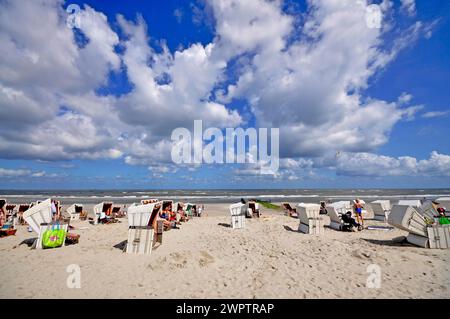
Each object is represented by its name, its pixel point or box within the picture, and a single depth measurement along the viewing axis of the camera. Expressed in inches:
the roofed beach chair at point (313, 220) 463.5
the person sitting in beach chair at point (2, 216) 492.7
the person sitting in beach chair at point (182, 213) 649.0
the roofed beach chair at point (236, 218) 554.1
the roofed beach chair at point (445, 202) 579.2
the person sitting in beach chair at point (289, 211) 791.7
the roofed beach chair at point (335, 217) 502.8
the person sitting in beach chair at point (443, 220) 365.4
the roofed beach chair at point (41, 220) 350.6
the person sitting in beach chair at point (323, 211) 810.8
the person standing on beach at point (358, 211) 523.8
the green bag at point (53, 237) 345.8
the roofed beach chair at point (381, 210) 653.9
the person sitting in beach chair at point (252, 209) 731.4
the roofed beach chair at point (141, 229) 323.3
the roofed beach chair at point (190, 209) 764.1
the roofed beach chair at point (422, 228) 333.1
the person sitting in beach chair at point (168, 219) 506.5
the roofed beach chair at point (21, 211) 602.5
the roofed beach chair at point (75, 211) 688.8
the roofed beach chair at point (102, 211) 618.2
